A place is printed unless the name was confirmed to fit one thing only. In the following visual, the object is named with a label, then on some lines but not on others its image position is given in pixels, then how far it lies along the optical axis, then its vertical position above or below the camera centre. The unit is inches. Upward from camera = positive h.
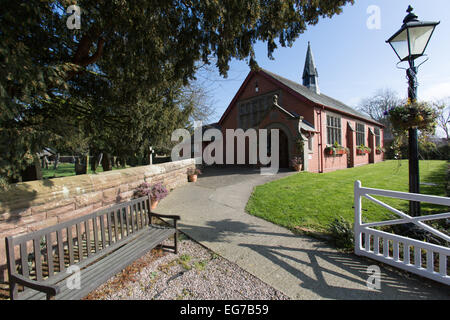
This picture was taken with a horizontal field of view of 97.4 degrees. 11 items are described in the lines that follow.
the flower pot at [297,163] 490.6 -30.8
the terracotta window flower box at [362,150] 727.1 -4.5
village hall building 517.3 +88.0
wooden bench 79.0 -55.9
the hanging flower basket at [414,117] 136.8 +21.4
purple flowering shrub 234.1 -43.8
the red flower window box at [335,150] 581.6 -1.0
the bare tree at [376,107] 1684.3 +376.4
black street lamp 141.1 +72.4
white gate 102.8 -56.9
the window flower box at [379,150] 885.8 -8.1
